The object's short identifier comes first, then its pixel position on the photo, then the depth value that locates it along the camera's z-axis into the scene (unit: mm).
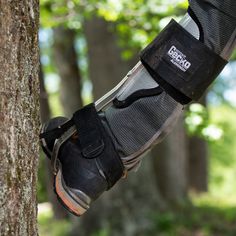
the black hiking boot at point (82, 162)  2295
